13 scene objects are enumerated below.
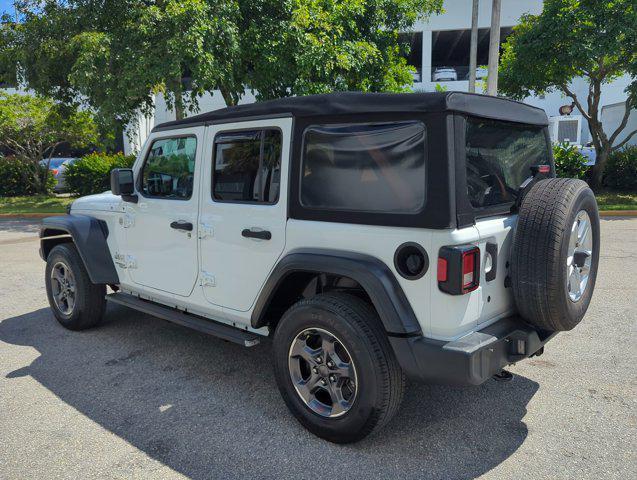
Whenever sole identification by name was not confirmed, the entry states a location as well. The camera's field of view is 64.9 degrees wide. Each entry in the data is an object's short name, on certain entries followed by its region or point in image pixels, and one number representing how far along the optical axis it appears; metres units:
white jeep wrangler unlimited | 2.49
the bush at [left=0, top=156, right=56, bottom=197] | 18.78
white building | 24.53
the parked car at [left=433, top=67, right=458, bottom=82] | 25.92
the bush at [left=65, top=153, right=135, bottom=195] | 17.61
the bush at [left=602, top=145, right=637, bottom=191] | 14.67
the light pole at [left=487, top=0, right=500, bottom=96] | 11.18
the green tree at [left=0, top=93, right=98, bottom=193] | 16.73
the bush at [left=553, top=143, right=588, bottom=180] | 14.10
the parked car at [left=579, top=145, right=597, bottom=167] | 16.39
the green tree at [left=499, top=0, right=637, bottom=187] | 11.86
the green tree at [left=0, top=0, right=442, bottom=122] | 10.12
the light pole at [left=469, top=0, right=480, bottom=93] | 14.35
